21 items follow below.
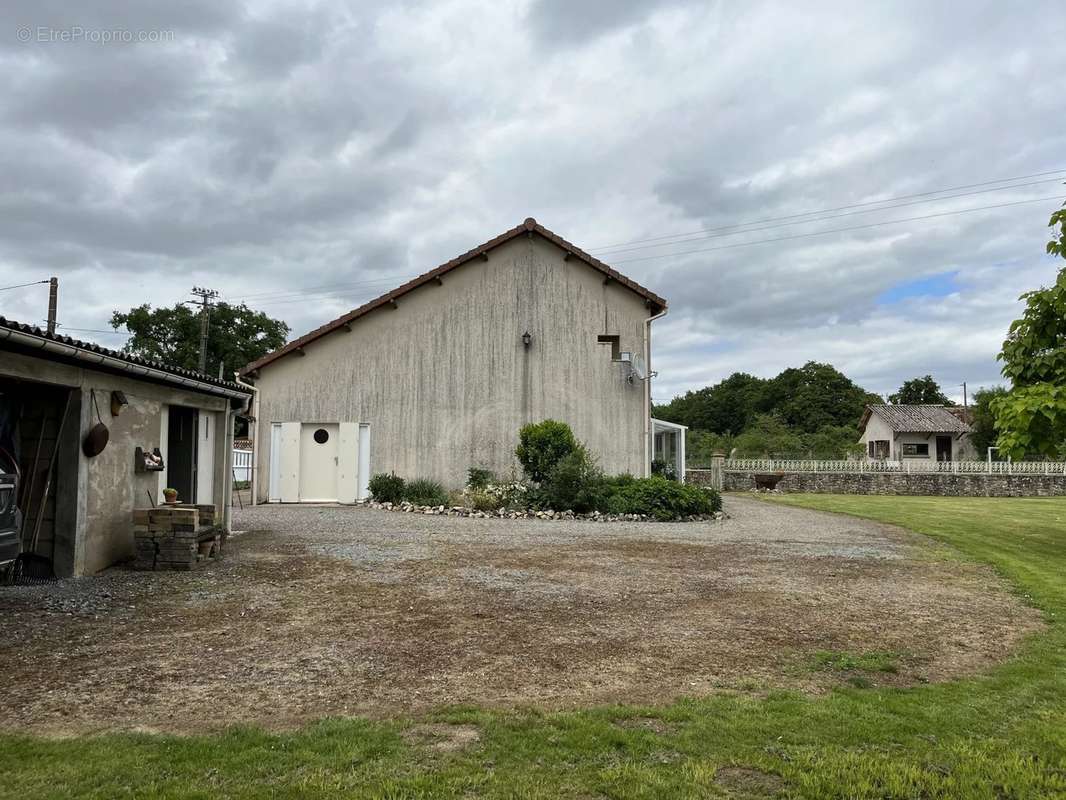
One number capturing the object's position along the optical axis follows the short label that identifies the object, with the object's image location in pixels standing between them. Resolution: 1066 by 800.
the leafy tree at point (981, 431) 39.56
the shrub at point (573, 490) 14.86
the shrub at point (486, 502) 15.41
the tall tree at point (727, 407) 68.94
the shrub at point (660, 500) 14.76
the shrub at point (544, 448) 15.76
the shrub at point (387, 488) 16.75
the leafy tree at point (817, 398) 63.34
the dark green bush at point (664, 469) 20.70
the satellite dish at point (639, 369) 17.78
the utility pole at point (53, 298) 26.92
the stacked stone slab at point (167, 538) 7.96
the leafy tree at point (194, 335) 45.00
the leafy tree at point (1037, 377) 10.22
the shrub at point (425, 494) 16.17
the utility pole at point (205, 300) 36.62
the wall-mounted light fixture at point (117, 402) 7.92
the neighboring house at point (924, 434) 42.69
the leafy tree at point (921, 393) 62.97
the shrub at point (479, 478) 16.91
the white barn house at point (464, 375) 17.62
